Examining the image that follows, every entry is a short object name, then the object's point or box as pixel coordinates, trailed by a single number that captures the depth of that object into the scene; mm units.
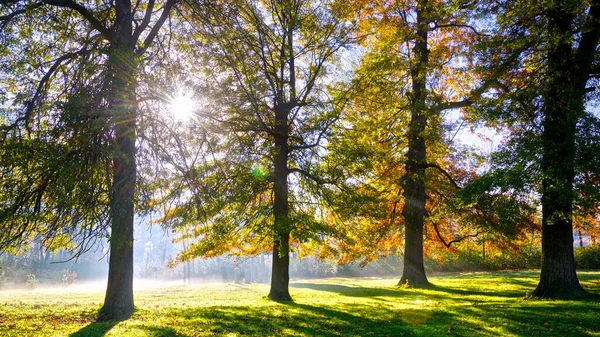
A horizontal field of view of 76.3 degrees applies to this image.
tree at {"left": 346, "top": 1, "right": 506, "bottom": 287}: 15562
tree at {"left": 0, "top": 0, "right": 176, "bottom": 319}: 6855
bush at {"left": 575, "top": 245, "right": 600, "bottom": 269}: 25688
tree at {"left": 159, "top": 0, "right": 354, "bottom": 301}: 11828
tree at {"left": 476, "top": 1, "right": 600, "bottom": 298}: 9695
